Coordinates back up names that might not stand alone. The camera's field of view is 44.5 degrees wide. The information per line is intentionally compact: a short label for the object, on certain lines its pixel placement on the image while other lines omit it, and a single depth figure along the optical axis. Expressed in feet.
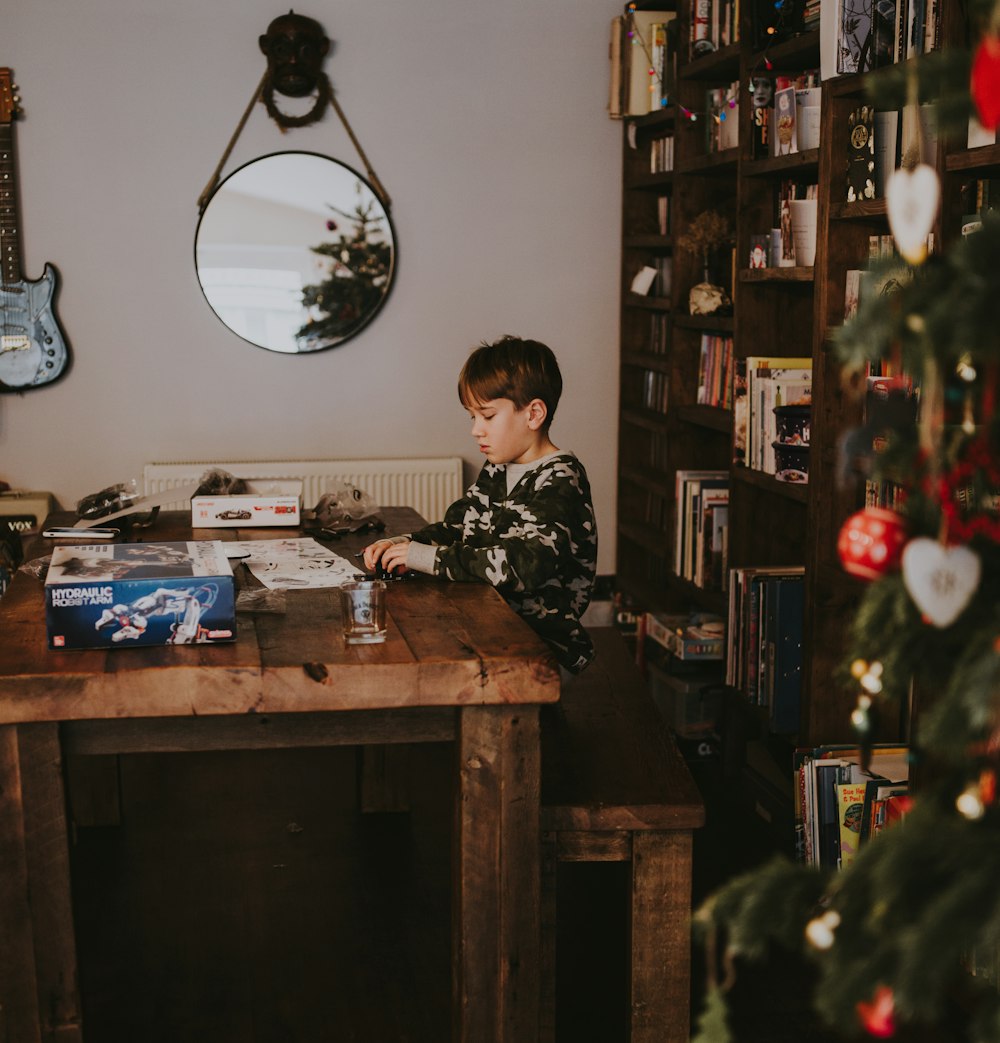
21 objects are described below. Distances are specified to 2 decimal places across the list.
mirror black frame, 13.84
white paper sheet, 6.79
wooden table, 5.02
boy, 6.82
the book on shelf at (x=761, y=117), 9.94
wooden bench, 5.82
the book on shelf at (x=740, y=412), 10.24
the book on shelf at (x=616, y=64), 13.65
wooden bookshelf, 8.51
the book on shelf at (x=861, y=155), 8.23
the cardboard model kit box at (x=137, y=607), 5.19
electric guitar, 13.34
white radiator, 13.80
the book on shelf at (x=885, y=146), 8.15
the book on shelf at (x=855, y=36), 8.00
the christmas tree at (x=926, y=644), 2.63
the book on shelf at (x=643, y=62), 13.37
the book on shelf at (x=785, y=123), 9.34
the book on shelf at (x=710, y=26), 11.48
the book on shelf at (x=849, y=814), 7.96
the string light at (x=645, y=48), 13.14
